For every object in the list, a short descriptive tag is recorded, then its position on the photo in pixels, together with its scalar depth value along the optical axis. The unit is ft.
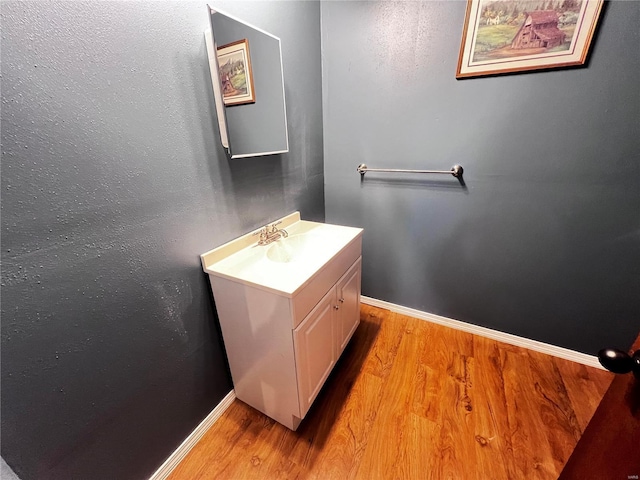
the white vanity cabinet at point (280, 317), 3.22
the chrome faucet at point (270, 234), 4.36
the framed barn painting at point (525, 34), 3.56
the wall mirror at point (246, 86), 3.18
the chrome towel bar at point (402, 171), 4.78
